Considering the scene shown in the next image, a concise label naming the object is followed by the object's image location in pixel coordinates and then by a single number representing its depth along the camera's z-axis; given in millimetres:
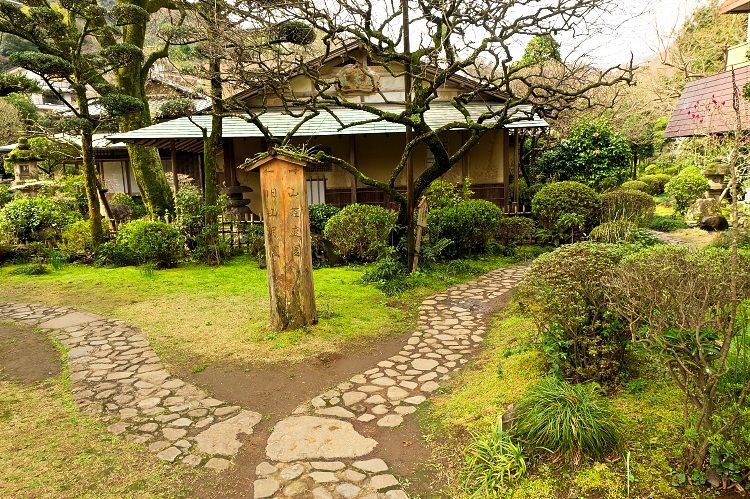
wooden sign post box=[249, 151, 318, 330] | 5883
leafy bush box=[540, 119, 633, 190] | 15930
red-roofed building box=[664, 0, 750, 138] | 14445
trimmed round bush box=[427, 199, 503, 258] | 10219
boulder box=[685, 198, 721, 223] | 12820
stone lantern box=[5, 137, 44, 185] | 15828
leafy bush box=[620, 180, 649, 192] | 15919
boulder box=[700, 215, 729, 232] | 12141
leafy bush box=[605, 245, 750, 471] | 2846
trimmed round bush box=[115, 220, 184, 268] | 10375
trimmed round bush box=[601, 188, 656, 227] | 10789
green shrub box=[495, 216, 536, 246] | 11266
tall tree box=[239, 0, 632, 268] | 7641
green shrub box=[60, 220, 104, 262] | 11227
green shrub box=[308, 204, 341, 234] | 12438
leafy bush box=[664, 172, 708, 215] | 13984
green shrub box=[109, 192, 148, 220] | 17031
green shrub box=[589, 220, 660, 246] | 9047
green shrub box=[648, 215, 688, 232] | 12921
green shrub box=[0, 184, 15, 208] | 15336
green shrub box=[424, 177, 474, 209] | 11039
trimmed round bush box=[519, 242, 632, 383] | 4051
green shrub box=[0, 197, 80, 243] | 11148
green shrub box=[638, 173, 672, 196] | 20438
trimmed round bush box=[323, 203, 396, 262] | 9758
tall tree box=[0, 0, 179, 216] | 9289
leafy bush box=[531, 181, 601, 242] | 11070
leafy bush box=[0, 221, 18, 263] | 11229
